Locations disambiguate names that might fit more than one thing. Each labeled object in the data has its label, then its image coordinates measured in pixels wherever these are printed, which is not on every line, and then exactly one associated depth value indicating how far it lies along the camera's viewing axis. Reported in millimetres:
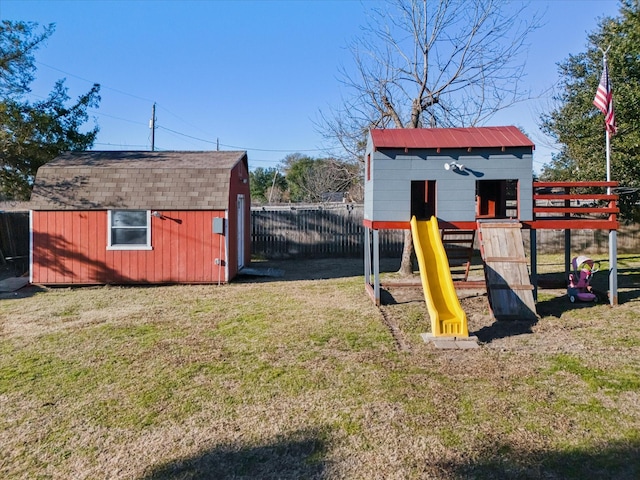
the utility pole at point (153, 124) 21353
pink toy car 8281
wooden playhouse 8188
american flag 8461
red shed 10727
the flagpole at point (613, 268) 7973
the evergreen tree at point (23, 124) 12945
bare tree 11289
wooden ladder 9164
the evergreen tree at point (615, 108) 11008
